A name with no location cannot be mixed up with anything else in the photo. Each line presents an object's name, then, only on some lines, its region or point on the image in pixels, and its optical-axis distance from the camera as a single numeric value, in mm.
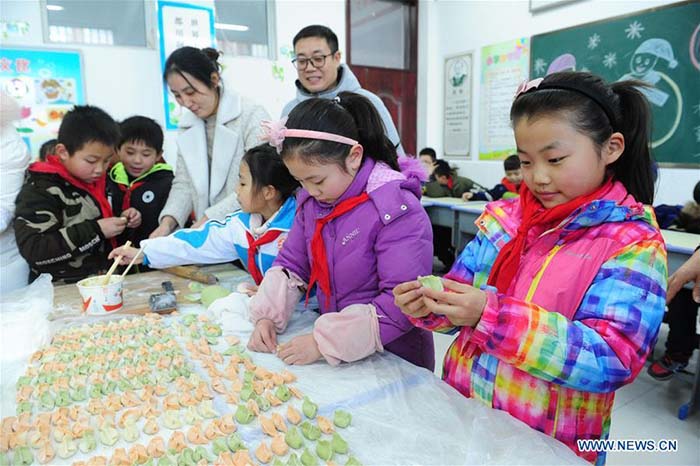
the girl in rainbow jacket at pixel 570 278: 725
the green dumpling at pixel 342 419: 794
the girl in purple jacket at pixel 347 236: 1012
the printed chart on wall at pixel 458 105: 5506
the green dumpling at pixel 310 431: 770
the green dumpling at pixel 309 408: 831
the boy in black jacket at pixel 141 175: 2215
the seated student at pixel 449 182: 4961
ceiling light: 4446
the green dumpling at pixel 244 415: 813
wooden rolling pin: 1629
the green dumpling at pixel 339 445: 732
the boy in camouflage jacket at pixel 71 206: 1594
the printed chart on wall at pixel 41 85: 3604
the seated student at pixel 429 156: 5223
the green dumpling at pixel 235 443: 745
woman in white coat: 1845
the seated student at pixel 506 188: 4387
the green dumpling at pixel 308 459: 704
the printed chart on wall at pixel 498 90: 4883
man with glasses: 1945
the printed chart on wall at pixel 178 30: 4133
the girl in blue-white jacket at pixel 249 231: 1500
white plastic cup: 1321
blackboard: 3633
